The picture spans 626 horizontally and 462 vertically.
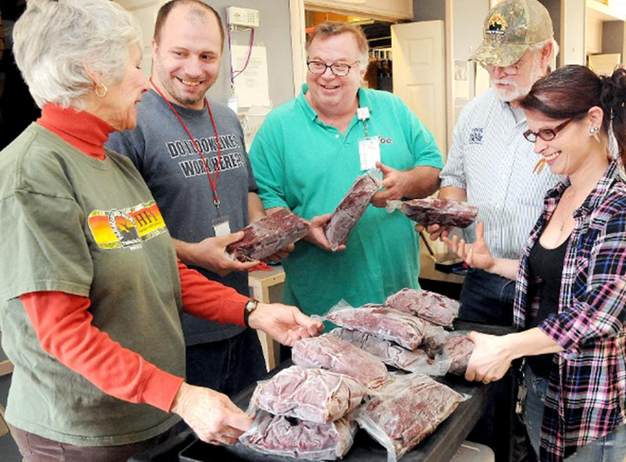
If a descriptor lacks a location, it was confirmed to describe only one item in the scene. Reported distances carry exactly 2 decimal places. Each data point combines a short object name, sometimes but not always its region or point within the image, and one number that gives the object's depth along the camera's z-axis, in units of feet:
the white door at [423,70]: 17.49
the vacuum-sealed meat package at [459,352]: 4.30
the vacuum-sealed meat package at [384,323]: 4.43
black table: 3.36
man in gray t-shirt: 5.85
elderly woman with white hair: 3.50
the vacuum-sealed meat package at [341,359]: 3.91
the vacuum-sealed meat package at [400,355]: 4.33
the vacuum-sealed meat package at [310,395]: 3.27
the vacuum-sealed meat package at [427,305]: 5.06
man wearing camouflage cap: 6.54
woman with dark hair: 4.47
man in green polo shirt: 7.13
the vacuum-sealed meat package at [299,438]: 3.25
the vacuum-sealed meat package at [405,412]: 3.36
